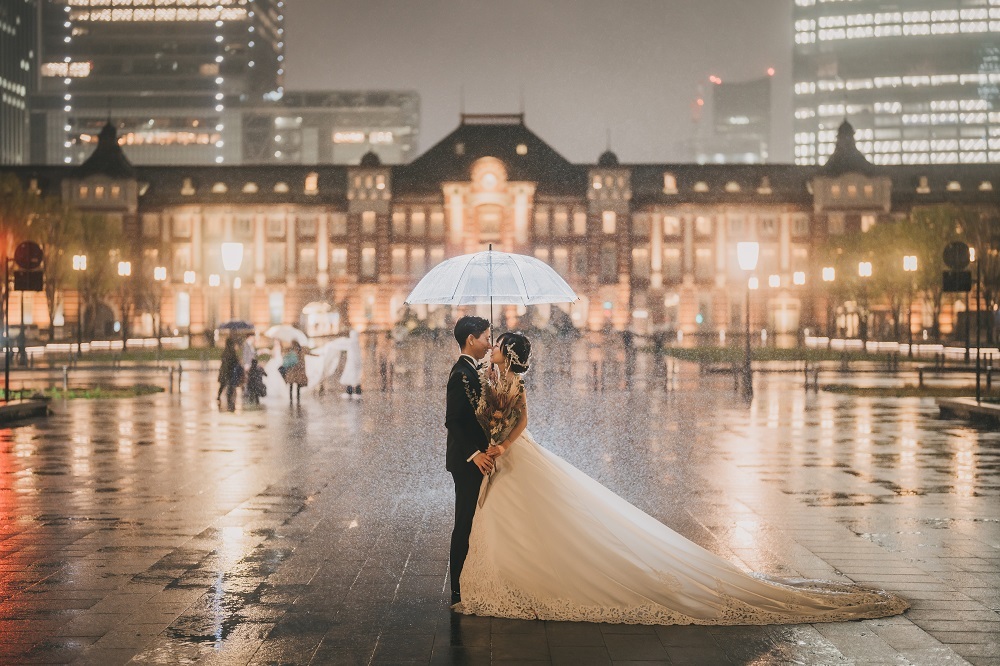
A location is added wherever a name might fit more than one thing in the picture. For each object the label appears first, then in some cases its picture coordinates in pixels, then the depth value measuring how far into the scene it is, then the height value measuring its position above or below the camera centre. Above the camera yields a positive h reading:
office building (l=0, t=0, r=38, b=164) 145.75 +32.47
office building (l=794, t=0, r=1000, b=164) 164.62 +34.25
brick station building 94.56 +7.13
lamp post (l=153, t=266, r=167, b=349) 59.69 +2.33
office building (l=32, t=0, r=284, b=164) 153.50 +32.53
